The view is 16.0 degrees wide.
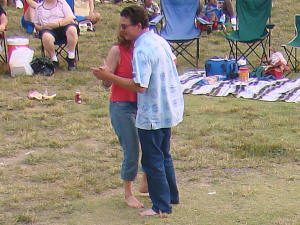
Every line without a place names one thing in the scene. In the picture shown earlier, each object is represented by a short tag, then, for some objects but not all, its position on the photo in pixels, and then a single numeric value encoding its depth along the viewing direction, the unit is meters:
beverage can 11.77
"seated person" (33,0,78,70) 14.12
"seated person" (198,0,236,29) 19.41
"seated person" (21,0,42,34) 16.68
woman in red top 6.44
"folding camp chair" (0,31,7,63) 14.48
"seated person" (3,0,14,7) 21.04
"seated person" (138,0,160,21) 18.47
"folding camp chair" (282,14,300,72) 14.34
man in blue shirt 6.11
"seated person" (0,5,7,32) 14.06
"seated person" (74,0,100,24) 18.18
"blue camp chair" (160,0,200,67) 15.19
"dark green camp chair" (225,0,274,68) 14.93
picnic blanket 12.10
